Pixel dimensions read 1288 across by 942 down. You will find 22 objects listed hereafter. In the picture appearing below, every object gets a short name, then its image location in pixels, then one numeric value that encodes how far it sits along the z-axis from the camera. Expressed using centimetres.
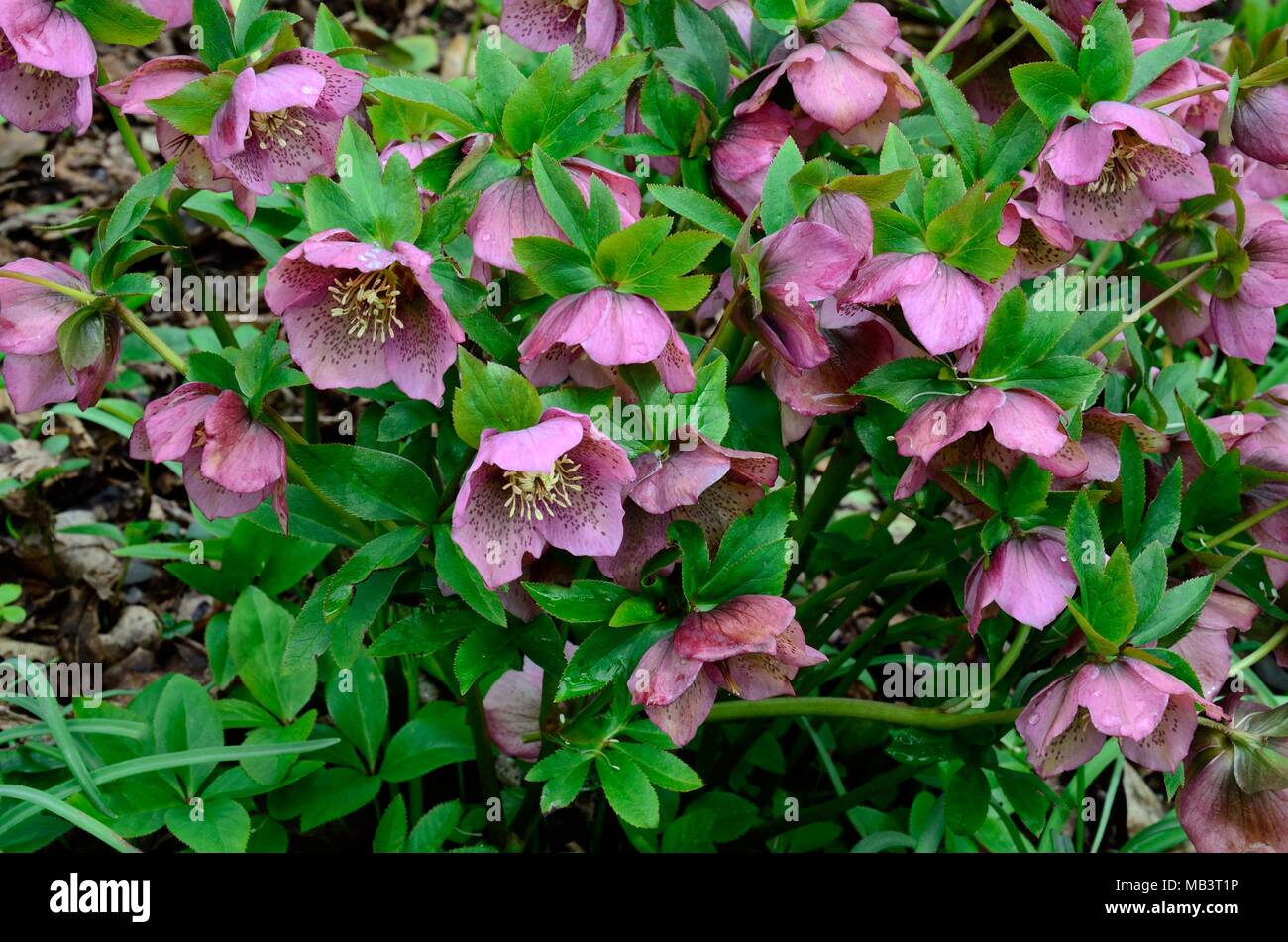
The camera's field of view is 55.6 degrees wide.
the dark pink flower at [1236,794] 98
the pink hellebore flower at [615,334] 86
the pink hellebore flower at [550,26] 115
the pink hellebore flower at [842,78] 100
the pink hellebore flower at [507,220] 93
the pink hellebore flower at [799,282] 89
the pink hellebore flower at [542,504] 87
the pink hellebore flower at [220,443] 91
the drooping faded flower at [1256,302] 112
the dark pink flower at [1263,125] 107
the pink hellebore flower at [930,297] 91
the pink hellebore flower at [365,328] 93
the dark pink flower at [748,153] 104
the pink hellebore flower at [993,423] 89
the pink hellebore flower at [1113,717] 89
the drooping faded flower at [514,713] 123
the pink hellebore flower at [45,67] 95
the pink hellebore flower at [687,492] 89
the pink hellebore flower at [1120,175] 98
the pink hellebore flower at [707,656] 88
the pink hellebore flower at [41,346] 96
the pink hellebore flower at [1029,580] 96
